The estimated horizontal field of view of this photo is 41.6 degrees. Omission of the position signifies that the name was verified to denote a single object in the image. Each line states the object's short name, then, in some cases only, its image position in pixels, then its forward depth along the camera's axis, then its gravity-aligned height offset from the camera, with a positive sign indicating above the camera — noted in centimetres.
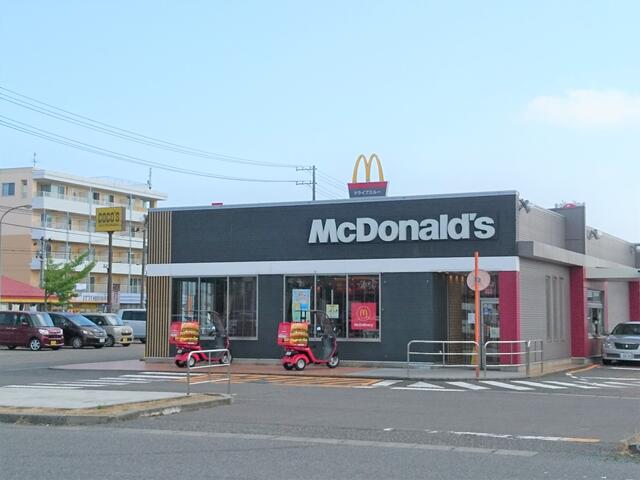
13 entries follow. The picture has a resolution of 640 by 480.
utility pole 6419 +974
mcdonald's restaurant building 2620 +128
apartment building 7606 +762
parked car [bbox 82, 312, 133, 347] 4450 -98
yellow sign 6047 +648
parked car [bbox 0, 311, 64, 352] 3906 -100
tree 6588 +247
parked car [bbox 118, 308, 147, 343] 5006 -61
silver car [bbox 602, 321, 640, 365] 2920 -118
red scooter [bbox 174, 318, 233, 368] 2663 -121
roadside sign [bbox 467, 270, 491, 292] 2331 +84
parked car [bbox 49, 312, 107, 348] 4197 -107
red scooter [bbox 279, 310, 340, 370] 2525 -126
